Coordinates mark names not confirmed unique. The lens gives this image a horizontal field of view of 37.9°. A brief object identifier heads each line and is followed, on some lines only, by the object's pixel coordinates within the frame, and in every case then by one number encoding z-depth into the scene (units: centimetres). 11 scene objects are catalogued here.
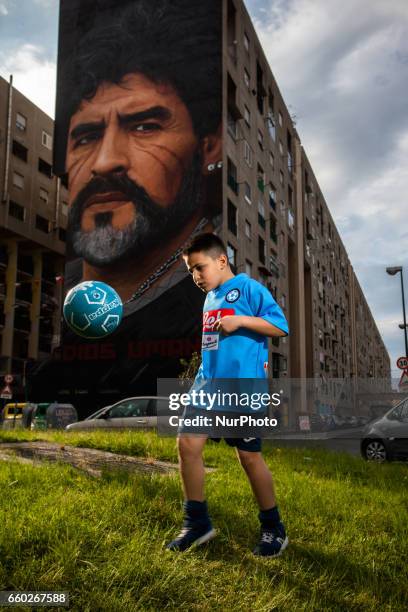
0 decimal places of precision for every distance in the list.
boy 318
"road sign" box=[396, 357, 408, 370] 2136
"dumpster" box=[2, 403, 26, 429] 2870
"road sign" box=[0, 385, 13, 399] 2877
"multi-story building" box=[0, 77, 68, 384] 4644
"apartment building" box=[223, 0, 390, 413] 3538
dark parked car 1098
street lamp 3284
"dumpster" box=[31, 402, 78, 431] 2000
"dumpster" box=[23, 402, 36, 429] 2141
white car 1457
